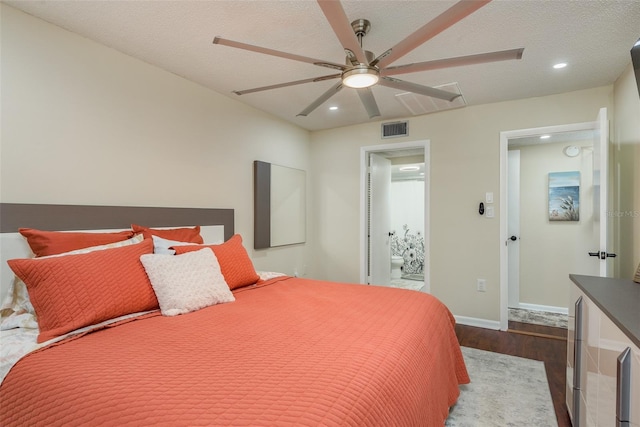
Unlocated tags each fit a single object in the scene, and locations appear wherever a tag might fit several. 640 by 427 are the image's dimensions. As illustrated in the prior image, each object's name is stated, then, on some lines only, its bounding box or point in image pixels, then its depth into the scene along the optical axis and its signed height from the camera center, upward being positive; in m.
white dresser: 1.08 -0.57
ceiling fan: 1.28 +0.81
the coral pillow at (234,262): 2.19 -0.35
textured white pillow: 1.76 -0.40
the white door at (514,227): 4.19 -0.17
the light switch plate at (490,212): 3.48 +0.02
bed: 0.94 -0.54
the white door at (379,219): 4.39 -0.08
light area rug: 1.92 -1.23
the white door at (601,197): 2.37 +0.13
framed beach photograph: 4.04 +0.24
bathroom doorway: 4.29 -0.02
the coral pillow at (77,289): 1.44 -0.36
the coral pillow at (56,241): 1.75 -0.16
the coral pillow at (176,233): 2.23 -0.15
